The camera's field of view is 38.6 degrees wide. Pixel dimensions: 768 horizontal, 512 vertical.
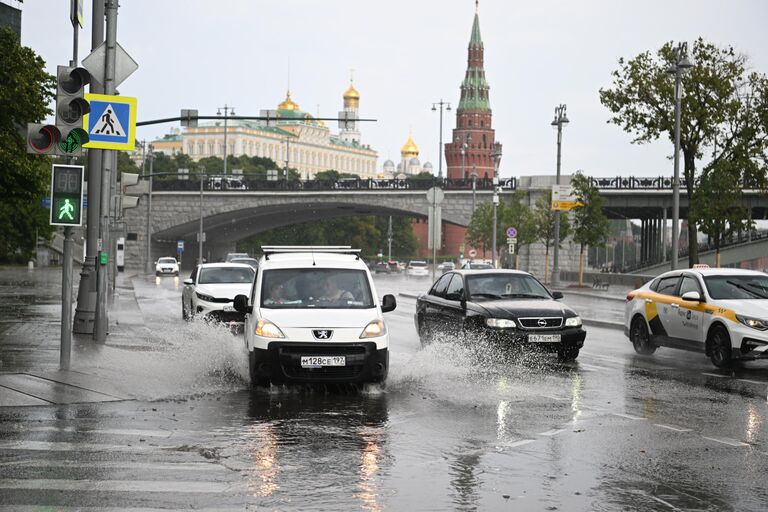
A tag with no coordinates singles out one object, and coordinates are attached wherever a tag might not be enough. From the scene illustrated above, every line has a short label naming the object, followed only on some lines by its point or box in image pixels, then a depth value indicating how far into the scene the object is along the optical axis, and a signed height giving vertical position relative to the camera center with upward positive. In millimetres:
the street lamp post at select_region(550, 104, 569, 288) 53138 +6882
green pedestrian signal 13422 +678
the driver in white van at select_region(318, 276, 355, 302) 13055 -407
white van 12016 -717
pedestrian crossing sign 15914 +1884
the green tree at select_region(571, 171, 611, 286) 56250 +2645
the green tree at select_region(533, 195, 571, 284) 68062 +2724
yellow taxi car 15484 -666
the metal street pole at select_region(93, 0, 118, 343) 17359 +903
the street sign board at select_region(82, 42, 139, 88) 17312 +2981
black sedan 16109 -744
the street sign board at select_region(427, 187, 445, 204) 33875 +2073
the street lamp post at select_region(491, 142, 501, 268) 55594 +5983
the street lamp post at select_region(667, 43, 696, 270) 31531 +5182
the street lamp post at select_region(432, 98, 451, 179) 98750 +13542
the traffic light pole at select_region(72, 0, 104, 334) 19516 +382
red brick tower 166875 +20272
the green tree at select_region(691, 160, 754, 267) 47438 +3040
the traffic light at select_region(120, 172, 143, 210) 30594 +1857
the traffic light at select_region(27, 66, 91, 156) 13258 +1557
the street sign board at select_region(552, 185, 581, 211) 51406 +3206
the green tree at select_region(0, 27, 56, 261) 30031 +3798
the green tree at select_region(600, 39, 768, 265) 47562 +7218
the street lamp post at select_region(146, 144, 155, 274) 77469 +1376
